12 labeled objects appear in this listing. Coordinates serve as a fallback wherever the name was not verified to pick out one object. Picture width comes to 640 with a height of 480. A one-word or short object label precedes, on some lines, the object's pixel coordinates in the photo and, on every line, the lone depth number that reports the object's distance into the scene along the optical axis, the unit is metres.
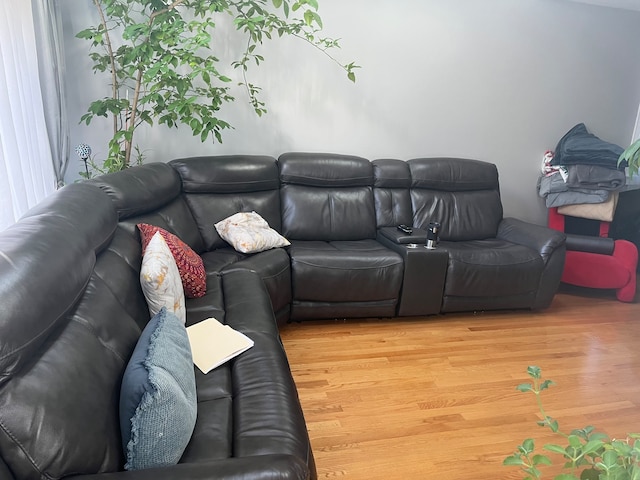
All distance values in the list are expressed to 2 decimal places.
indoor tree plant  2.24
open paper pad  1.56
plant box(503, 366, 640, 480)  0.63
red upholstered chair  3.26
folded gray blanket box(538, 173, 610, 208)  3.47
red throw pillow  1.99
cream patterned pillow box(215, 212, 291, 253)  2.67
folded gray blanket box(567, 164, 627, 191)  3.41
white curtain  1.88
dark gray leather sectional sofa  0.93
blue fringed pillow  1.00
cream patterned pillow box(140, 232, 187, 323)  1.64
